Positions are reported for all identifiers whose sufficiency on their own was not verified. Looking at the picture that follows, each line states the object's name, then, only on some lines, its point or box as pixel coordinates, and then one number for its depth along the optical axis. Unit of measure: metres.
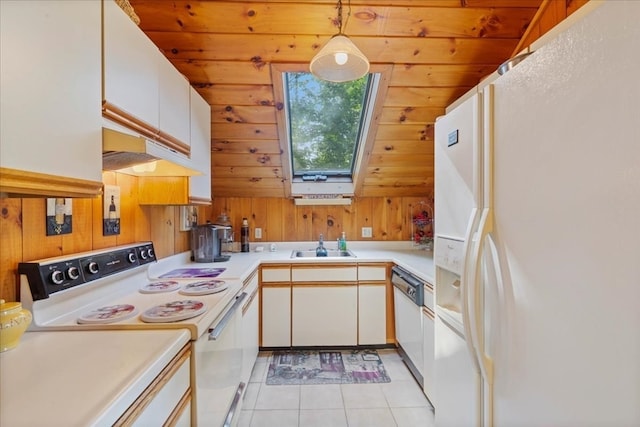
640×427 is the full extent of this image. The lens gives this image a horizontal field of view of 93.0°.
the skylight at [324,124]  2.44
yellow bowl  0.84
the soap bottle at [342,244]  3.04
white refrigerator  0.57
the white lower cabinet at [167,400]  0.71
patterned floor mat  2.22
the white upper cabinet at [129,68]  1.03
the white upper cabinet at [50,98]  0.67
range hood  0.99
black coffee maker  2.41
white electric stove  1.03
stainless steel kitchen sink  2.96
